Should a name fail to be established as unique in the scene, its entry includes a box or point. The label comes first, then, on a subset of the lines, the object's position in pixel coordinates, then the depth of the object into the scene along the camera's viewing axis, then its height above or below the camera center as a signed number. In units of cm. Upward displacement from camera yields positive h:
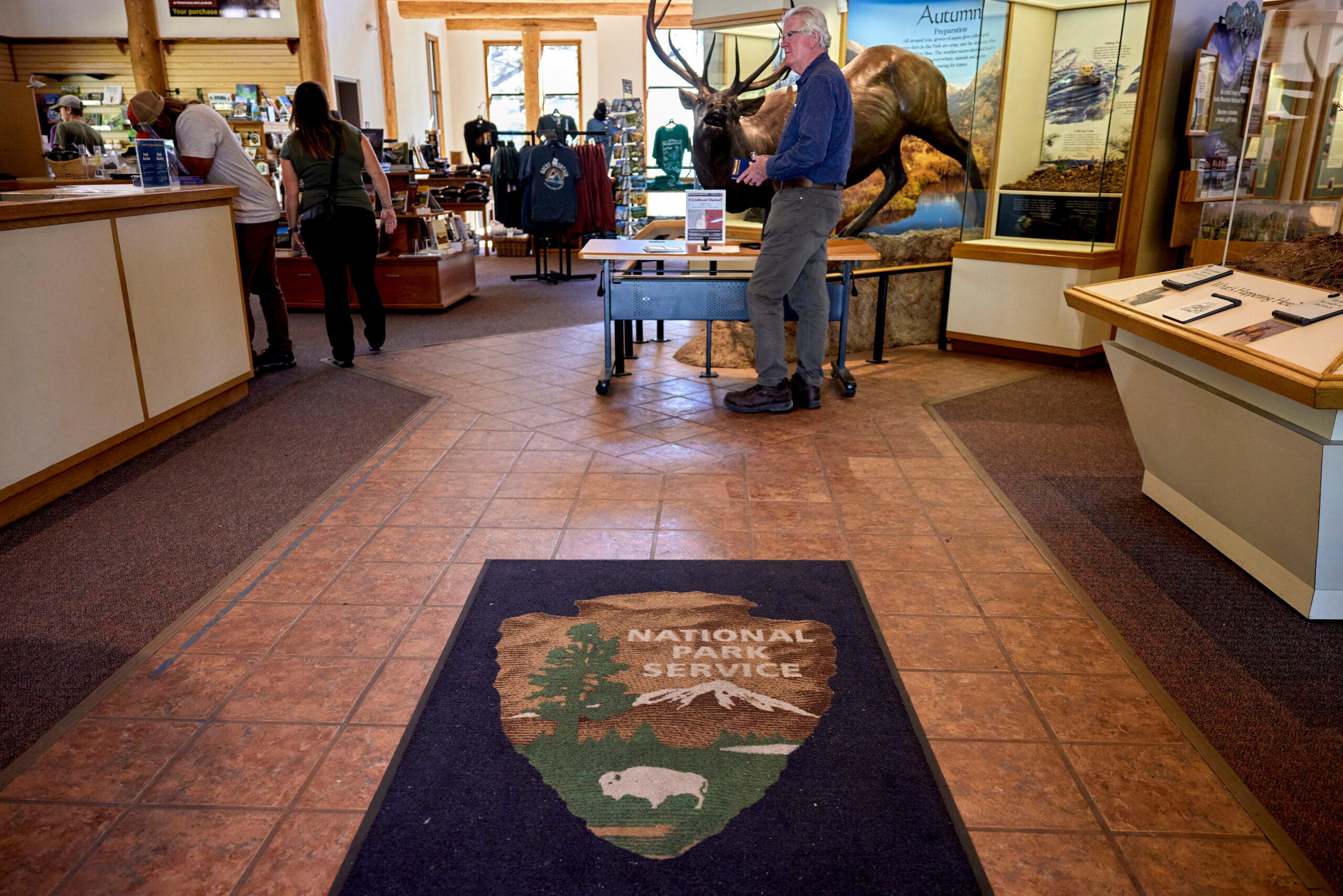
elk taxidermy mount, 541 +27
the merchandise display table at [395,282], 755 -91
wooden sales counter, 317 -62
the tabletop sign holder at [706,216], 487 -25
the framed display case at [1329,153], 305 +5
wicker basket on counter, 664 -4
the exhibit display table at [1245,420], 234 -70
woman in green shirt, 511 -19
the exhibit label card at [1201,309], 286 -42
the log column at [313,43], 972 +122
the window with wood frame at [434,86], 1386 +114
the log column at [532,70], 1401 +138
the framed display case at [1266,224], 306 -19
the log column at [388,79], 1160 +104
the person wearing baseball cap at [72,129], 750 +28
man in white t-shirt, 498 -8
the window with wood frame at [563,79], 1463 +130
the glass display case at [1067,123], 550 +26
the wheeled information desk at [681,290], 482 -62
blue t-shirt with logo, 861 -16
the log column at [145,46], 984 +121
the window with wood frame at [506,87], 1474 +119
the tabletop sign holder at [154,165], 454 +0
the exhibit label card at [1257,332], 259 -44
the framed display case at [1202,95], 523 +39
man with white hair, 412 -22
